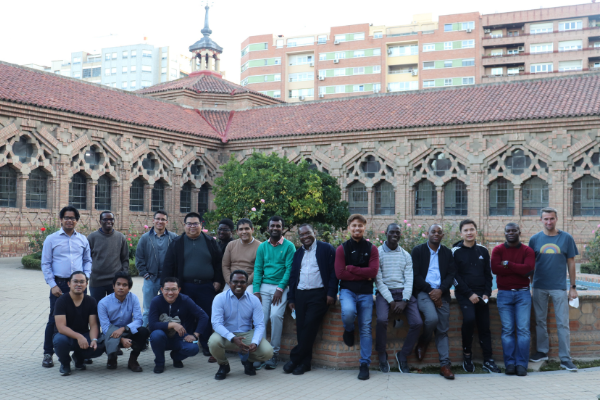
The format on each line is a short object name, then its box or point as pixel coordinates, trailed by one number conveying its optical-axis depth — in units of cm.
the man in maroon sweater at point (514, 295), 702
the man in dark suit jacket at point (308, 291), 697
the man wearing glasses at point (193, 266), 761
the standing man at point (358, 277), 682
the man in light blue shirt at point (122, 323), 689
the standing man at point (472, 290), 713
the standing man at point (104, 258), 779
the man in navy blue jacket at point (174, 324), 687
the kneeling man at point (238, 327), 665
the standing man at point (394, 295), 693
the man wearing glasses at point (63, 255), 729
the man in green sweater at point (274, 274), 730
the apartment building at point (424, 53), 5612
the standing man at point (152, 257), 805
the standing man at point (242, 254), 765
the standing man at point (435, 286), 698
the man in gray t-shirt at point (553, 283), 718
